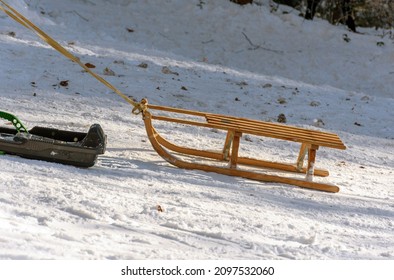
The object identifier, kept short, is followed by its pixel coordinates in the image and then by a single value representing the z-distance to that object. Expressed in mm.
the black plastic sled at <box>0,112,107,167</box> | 10367
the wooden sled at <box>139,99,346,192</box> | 11000
